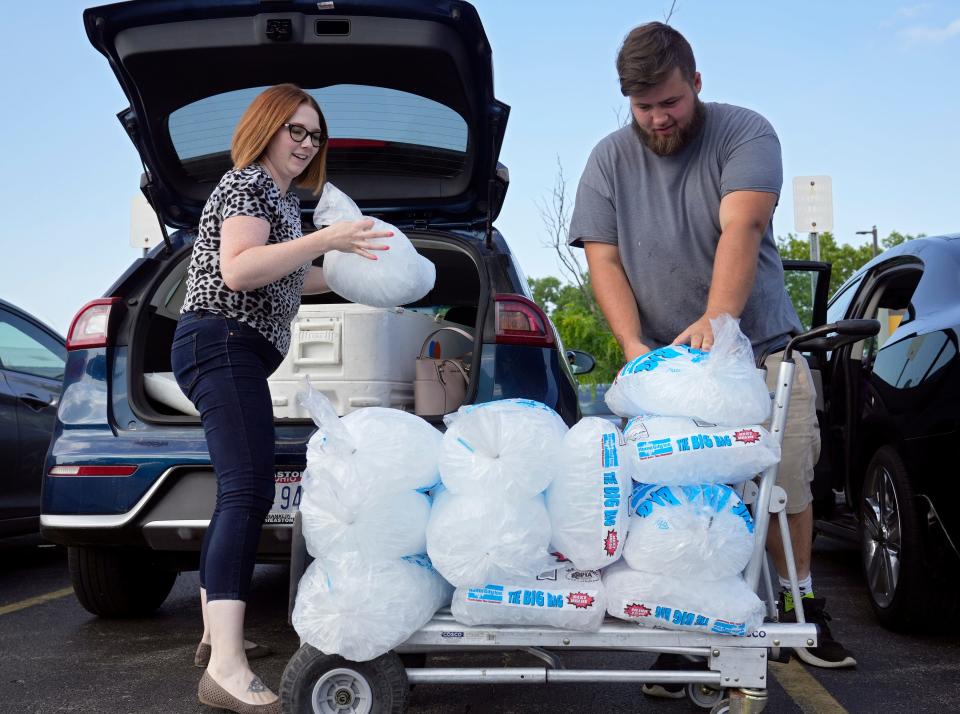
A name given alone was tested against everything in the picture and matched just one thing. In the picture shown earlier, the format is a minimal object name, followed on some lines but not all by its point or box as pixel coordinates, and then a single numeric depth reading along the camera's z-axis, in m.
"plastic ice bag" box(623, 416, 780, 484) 2.34
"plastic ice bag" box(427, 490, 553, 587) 2.28
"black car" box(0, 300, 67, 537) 5.16
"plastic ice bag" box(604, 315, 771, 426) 2.38
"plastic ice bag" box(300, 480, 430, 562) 2.33
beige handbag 3.76
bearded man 2.81
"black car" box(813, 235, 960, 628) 3.31
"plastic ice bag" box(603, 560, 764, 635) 2.29
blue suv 3.33
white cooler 3.72
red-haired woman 2.69
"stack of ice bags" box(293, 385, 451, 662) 2.32
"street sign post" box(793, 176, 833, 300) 8.97
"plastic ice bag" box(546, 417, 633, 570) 2.32
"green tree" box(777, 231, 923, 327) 46.00
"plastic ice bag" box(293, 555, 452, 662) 2.31
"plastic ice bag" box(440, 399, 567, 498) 2.30
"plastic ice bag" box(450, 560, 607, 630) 2.30
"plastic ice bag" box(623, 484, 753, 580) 2.31
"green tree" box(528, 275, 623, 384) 23.52
